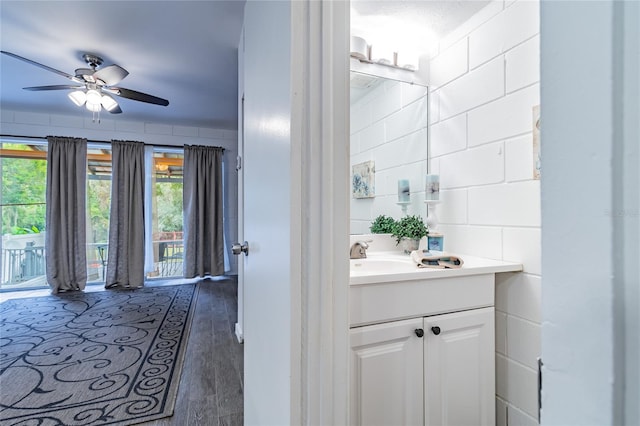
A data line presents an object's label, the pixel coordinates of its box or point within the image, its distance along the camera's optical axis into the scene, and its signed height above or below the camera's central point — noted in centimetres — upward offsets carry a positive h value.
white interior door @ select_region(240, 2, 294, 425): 72 +0
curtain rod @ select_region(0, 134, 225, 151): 385 +99
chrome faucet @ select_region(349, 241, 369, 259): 157 -18
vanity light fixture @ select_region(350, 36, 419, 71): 171 +95
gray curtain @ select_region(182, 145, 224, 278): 445 +3
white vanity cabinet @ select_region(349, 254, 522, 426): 99 -47
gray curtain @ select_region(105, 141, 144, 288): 411 -8
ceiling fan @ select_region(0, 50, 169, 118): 232 +103
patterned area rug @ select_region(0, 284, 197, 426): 158 -101
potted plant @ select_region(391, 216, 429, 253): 174 -10
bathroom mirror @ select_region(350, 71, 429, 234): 188 +43
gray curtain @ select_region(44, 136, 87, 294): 384 -2
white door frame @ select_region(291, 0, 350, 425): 69 +2
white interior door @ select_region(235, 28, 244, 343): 222 +23
